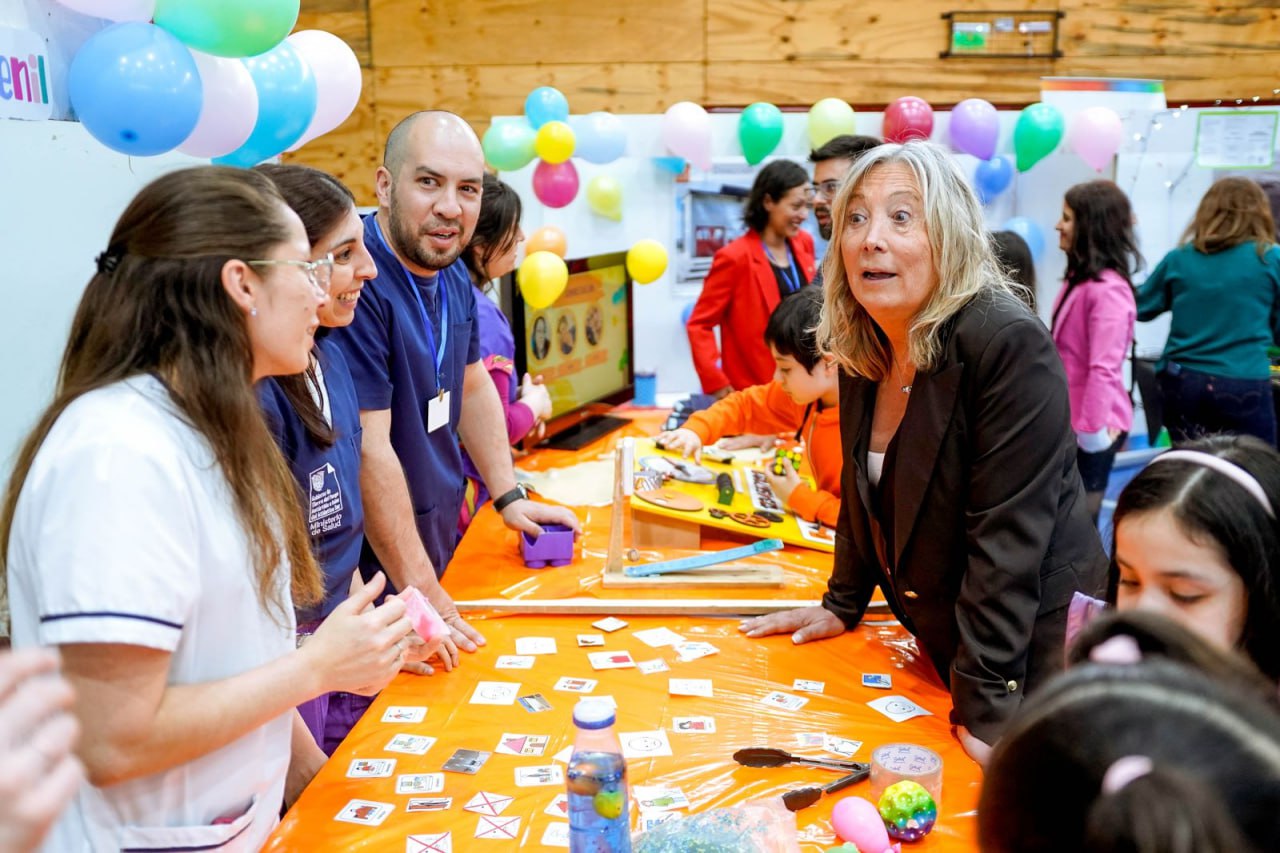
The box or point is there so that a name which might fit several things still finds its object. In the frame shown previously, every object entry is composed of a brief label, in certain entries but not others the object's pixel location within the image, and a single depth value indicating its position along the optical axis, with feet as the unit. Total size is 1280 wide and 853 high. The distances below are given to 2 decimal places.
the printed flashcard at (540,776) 5.03
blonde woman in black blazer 5.36
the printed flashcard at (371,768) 5.13
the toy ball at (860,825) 4.43
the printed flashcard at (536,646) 6.56
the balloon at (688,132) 16.76
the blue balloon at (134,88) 7.10
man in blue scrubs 7.22
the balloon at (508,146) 15.78
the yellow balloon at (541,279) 10.87
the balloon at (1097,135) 17.10
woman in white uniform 3.48
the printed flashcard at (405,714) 5.70
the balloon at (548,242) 14.47
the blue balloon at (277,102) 8.69
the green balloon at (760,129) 16.76
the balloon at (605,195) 17.03
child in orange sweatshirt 8.62
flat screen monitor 11.16
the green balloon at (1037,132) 16.88
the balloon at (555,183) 16.42
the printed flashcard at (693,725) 5.52
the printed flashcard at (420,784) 4.98
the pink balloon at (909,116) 16.90
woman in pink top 12.93
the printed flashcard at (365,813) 4.74
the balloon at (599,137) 16.47
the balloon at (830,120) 16.84
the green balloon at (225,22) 7.38
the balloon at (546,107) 16.58
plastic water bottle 4.01
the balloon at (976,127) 16.97
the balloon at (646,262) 14.87
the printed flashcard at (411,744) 5.36
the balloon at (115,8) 7.33
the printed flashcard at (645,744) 5.28
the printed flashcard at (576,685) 6.01
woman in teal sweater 14.40
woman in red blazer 14.34
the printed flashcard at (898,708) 5.68
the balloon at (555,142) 15.66
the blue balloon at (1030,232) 17.71
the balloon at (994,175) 17.60
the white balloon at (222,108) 7.80
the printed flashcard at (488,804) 4.81
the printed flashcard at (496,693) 5.90
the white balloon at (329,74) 10.09
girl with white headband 4.29
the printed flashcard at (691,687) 5.93
